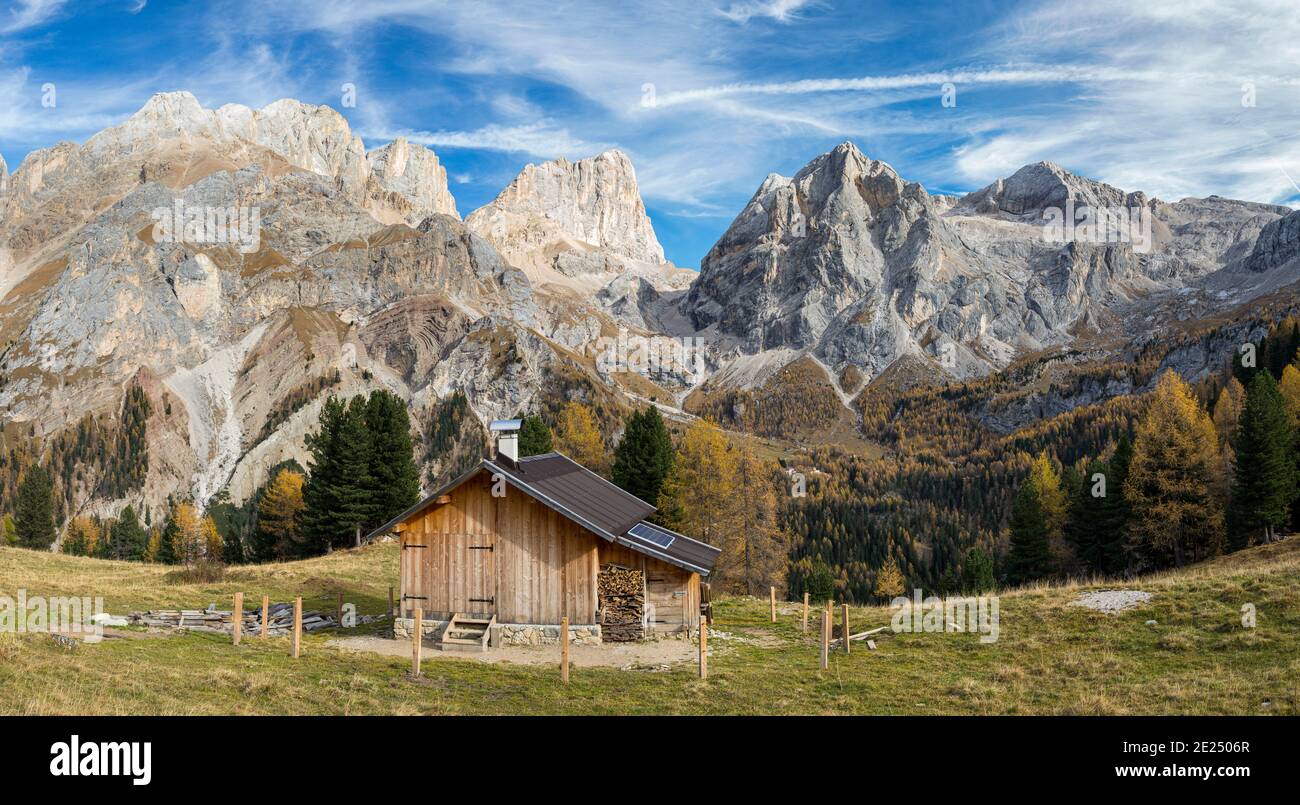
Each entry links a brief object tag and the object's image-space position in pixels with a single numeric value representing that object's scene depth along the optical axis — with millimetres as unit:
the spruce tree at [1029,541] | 71875
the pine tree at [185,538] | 89375
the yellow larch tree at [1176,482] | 52344
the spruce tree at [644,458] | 53906
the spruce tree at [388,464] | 57219
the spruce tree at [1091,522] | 65625
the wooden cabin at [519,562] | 28188
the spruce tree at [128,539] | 93812
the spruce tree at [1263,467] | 52094
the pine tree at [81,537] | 95750
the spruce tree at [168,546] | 88250
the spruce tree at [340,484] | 55750
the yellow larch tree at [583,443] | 64438
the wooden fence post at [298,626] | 22312
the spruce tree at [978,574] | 66562
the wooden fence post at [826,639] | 22031
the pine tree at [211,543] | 89750
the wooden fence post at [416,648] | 20433
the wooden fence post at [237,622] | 23219
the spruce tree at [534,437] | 61406
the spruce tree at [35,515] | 85625
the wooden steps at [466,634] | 27422
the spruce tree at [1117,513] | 62312
